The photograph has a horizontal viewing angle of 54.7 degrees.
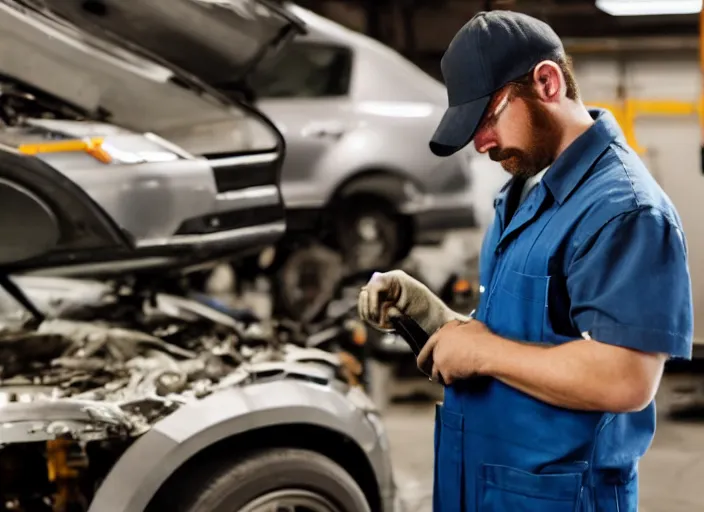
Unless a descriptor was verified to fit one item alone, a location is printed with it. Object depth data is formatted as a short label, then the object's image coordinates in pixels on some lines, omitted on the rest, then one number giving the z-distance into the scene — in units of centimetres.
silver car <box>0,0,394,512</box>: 181
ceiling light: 261
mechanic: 104
